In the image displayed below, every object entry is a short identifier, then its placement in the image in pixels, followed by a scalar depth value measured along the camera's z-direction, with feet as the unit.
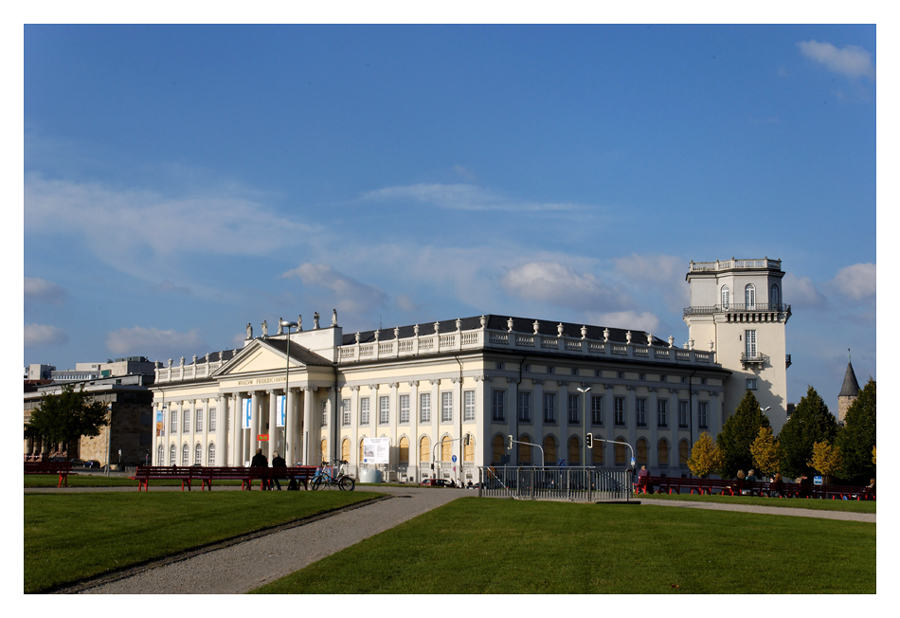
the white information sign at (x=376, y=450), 242.11
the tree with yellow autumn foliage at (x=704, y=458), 252.62
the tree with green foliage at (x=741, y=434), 251.60
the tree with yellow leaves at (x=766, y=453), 244.42
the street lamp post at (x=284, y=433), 243.64
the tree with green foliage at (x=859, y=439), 219.61
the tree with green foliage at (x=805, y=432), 240.73
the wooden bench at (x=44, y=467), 157.07
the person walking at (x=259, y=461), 150.43
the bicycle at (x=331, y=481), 146.00
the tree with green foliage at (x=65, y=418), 326.03
